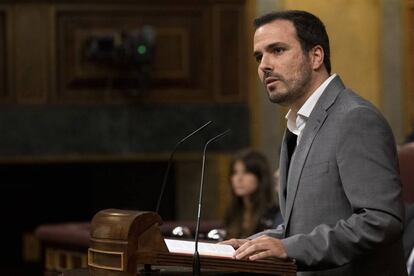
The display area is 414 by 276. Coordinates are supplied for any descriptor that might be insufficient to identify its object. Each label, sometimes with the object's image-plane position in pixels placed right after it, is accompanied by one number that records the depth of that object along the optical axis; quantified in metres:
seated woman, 10.98
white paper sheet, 4.64
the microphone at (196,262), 4.50
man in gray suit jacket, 4.66
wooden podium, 4.48
